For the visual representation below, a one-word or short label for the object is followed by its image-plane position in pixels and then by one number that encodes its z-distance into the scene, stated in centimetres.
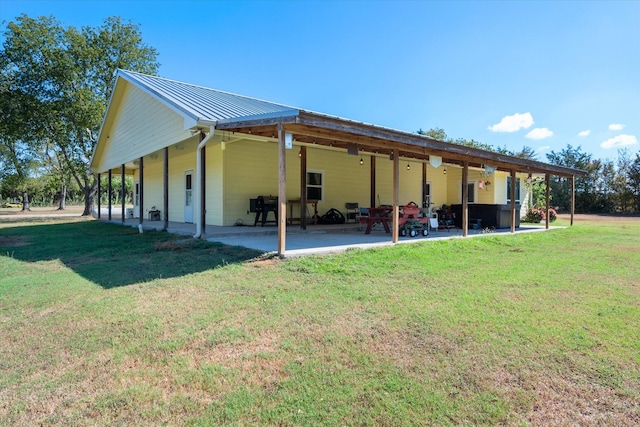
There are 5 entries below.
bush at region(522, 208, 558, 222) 1700
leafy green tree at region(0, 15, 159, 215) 2014
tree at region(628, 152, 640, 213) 2780
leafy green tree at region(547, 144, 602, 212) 2951
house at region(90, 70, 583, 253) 781
